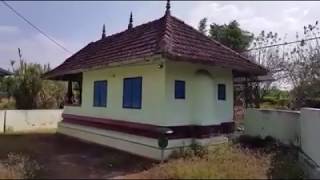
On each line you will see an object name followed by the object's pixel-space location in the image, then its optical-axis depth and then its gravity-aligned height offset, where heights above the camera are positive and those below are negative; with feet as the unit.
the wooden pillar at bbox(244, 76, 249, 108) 36.13 +0.72
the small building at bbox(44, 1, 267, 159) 25.61 +0.95
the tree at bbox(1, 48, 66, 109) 51.41 +1.06
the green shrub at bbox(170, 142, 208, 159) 24.62 -5.89
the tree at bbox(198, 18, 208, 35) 95.32 +28.71
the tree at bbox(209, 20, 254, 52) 70.26 +17.76
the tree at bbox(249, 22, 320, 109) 43.90 +6.20
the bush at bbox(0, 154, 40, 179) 19.87 -6.77
